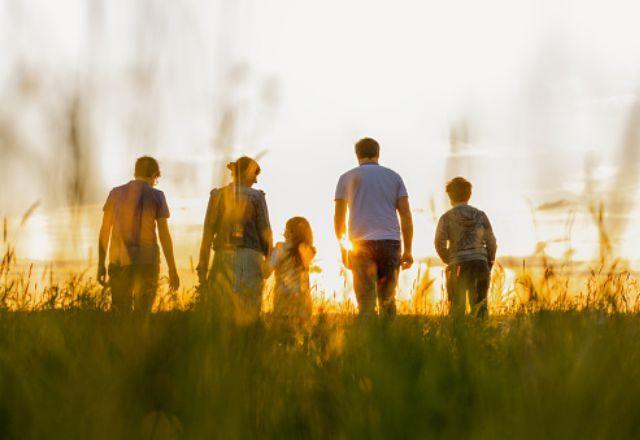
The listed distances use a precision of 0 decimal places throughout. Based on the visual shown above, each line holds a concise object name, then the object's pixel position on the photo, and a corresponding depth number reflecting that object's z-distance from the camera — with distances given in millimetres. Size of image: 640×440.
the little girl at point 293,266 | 3664
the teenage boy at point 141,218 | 5898
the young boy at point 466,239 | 7715
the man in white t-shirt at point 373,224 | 7012
